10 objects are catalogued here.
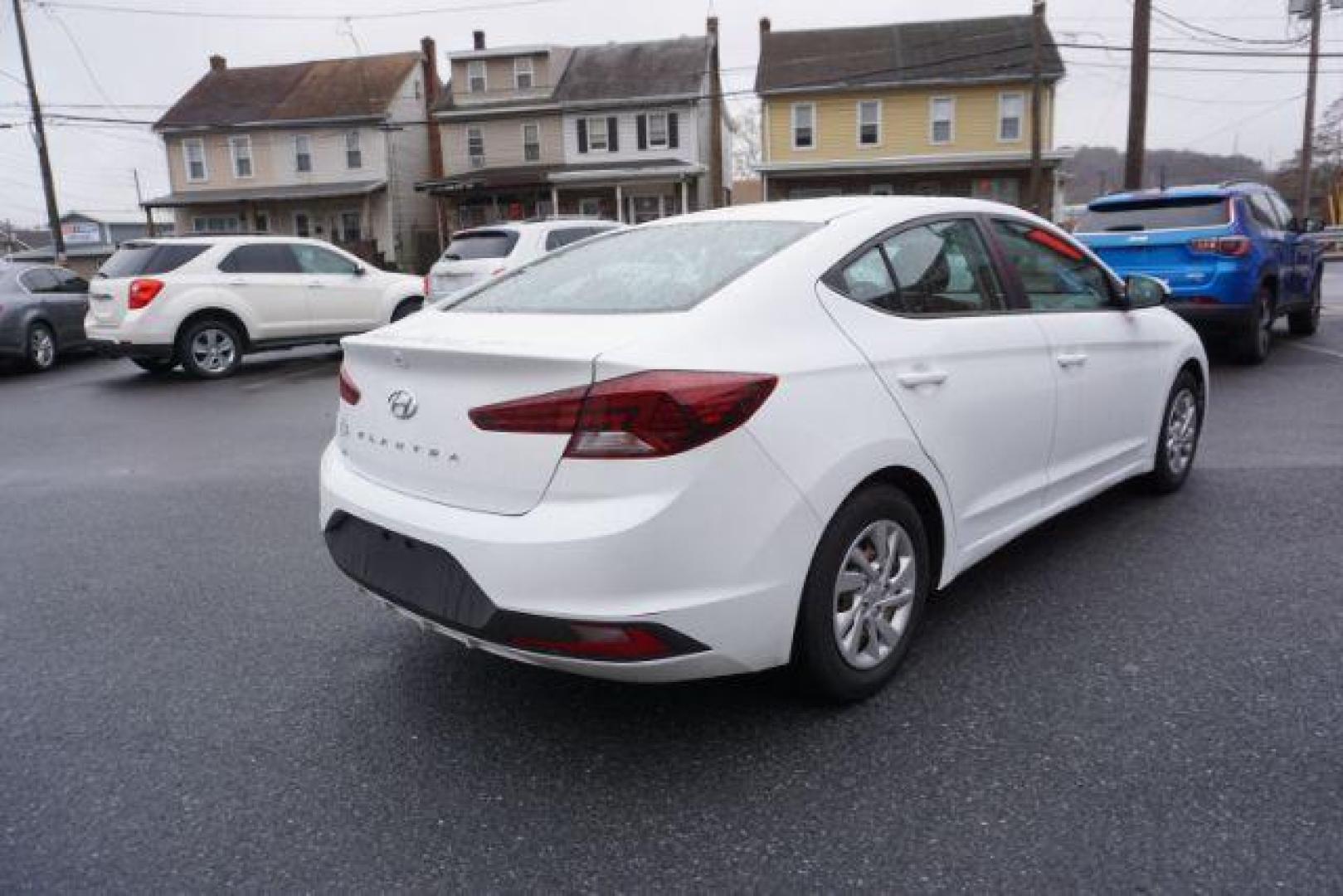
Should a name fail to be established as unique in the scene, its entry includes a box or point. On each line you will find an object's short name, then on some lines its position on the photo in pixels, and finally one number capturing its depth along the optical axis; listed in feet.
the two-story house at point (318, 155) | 127.34
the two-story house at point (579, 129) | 118.32
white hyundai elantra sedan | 8.11
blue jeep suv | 29.71
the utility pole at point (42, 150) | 83.35
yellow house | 108.88
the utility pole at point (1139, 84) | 53.57
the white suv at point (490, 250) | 42.22
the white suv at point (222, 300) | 37.58
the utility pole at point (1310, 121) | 103.09
